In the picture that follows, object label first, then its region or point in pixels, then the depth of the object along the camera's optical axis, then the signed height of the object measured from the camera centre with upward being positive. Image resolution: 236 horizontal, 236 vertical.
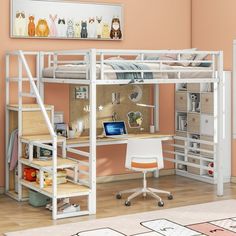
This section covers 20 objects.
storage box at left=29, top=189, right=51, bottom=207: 5.62 -0.84
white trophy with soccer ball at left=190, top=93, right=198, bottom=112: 7.14 +0.18
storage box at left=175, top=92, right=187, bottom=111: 7.25 +0.18
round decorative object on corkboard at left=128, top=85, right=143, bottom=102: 7.08 +0.26
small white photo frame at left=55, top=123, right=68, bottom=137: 6.40 -0.16
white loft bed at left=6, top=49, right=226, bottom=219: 5.18 +0.39
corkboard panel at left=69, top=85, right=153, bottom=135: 6.70 +0.10
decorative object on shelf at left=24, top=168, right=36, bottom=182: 5.70 -0.61
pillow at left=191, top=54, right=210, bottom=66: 6.28 +0.65
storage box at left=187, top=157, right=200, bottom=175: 7.09 -0.67
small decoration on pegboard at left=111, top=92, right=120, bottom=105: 6.93 +0.21
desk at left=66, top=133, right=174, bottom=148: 6.23 -0.28
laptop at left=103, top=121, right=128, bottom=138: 6.75 -0.17
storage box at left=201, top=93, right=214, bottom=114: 6.76 +0.15
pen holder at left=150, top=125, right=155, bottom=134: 7.12 -0.18
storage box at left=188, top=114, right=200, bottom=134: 7.04 -0.10
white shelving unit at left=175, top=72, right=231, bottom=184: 6.79 -0.18
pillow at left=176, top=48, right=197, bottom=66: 6.42 +0.67
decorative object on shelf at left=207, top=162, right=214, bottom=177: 6.86 -0.69
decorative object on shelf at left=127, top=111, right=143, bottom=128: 7.09 -0.05
